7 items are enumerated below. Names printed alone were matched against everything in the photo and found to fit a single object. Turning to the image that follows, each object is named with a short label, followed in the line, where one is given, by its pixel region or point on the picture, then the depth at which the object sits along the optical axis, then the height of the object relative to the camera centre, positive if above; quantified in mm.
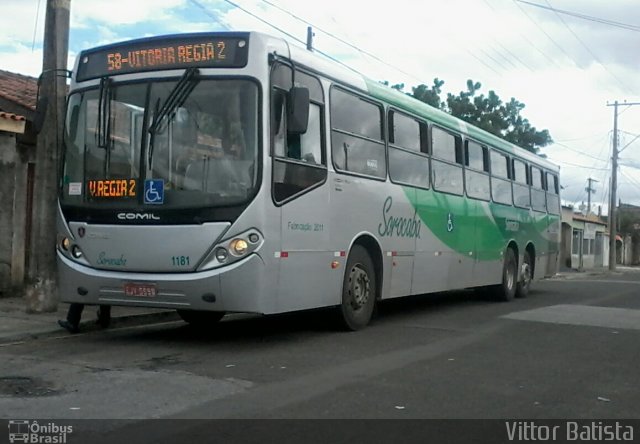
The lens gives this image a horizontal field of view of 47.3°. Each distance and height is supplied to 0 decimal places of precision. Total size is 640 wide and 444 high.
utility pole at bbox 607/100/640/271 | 42362 +3812
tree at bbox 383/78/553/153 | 36312 +6924
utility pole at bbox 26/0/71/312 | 10266 +1100
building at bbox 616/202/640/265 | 65938 +1748
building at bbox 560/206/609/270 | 44375 +971
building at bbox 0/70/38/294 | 12344 +908
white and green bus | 7656 +715
